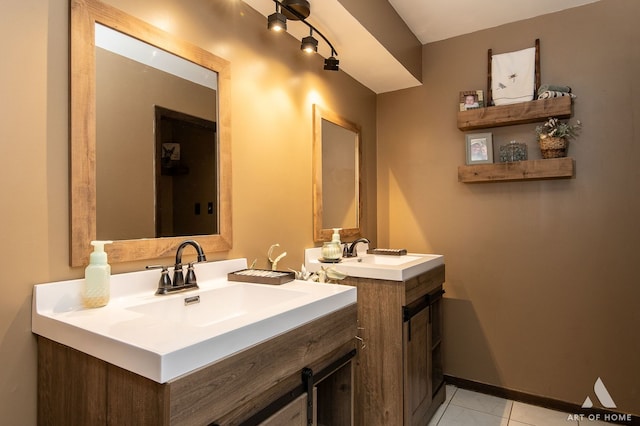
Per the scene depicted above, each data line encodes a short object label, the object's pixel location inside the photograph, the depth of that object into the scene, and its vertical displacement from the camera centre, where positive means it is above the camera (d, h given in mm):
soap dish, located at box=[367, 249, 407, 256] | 2541 -279
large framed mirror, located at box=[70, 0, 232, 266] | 1149 +284
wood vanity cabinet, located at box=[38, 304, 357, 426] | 746 -417
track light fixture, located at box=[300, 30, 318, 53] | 1850 +868
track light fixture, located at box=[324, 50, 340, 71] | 2086 +864
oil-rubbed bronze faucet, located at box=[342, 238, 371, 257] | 2413 -247
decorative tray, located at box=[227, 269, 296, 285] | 1423 -256
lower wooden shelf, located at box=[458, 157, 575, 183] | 2297 +278
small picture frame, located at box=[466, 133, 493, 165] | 2607 +467
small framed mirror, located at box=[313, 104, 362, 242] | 2297 +263
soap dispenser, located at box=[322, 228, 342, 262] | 2121 -223
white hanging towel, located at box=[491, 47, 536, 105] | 2479 +951
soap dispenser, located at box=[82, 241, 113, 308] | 1068 -193
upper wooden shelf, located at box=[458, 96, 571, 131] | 2305 +664
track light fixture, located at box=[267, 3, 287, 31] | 1618 +861
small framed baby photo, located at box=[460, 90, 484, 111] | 2625 +821
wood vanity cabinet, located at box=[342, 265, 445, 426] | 1893 -761
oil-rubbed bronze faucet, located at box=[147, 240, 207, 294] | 1286 -232
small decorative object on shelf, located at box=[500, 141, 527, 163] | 2484 +415
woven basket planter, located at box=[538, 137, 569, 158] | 2312 +415
